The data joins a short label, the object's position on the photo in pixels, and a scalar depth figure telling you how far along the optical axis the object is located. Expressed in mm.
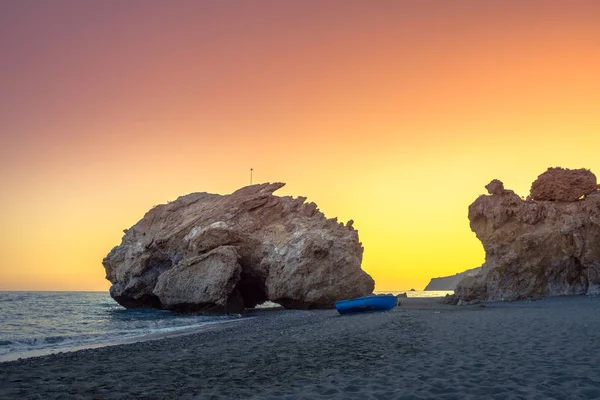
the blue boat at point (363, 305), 30969
